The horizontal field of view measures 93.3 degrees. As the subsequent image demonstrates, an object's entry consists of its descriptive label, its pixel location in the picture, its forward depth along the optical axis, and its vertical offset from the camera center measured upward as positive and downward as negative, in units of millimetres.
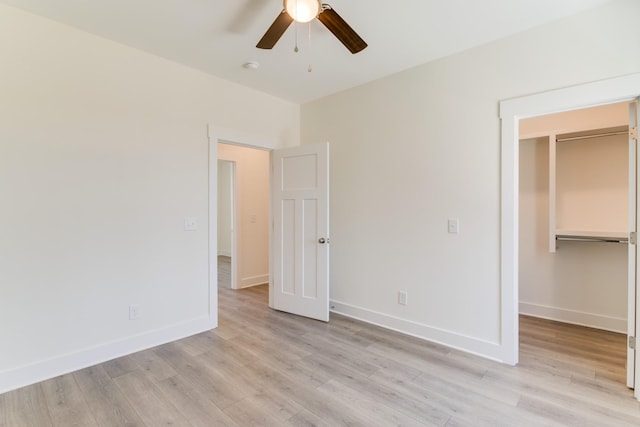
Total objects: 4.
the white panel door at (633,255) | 2061 -301
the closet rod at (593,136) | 3101 +817
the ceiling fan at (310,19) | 1646 +1139
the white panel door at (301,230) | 3463 -216
